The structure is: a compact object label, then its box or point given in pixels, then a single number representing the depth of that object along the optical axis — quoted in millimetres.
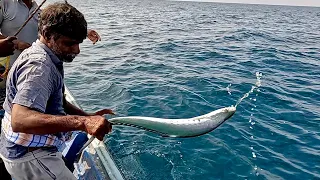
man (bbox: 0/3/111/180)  1967
